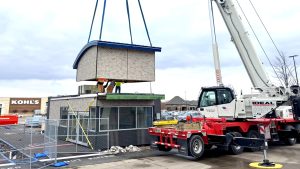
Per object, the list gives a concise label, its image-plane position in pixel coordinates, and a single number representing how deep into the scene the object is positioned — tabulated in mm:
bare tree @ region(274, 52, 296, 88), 38219
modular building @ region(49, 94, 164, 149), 15273
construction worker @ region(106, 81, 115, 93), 18312
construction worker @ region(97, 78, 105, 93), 17391
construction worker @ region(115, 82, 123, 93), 18438
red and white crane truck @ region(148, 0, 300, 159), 12895
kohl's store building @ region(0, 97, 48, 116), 71688
